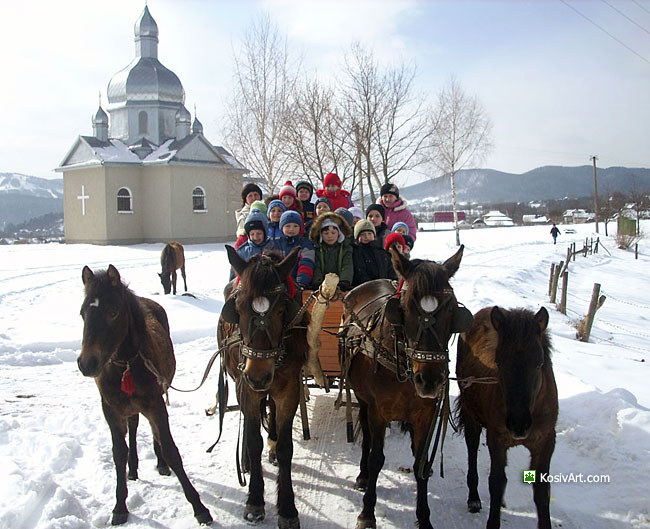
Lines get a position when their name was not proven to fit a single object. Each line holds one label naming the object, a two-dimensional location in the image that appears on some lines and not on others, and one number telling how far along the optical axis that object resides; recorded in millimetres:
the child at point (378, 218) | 6552
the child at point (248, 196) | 7612
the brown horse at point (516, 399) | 3283
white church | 31328
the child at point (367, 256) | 5645
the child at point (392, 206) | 7371
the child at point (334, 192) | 7605
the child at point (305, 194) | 7340
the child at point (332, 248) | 5375
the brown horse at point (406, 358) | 3275
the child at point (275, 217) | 5602
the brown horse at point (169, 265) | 14016
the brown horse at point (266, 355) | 3543
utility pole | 47975
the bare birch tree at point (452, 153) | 31078
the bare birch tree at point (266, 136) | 22469
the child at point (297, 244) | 5188
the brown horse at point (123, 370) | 3621
